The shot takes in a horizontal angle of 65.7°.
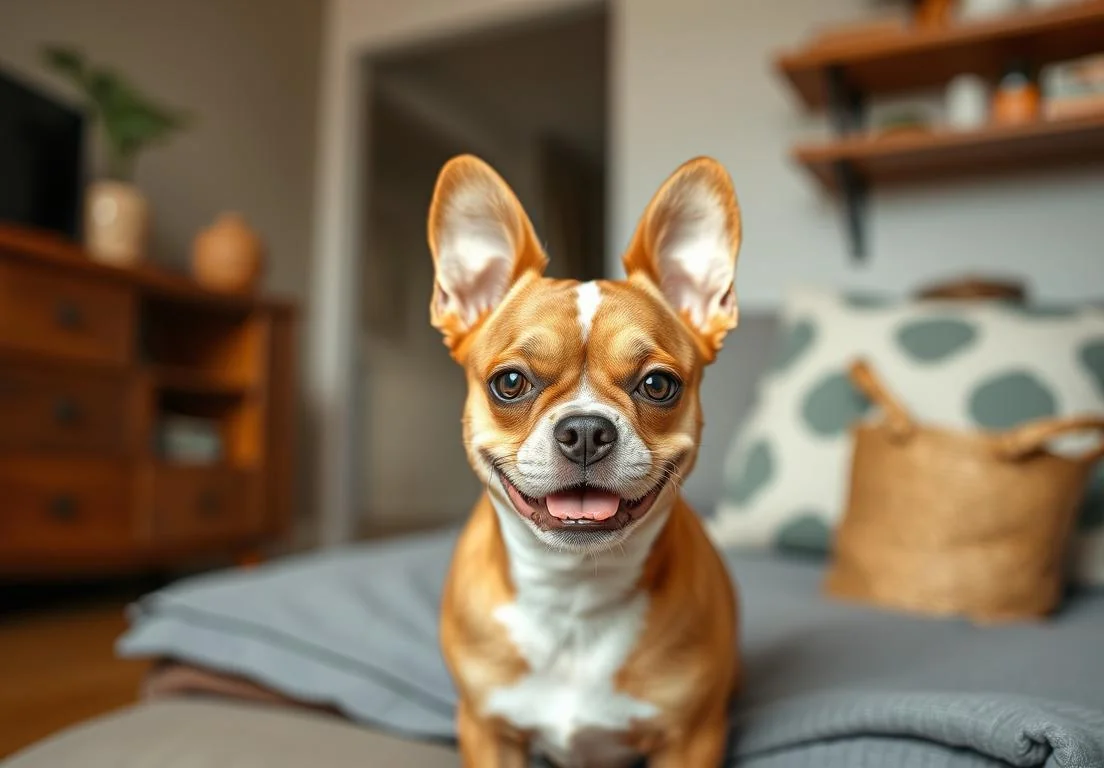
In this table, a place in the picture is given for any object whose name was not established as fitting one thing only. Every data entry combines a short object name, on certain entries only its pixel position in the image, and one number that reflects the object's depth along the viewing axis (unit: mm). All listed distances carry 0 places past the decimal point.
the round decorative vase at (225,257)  2545
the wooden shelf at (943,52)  1772
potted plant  2242
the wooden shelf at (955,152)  1854
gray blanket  570
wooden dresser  1874
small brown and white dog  501
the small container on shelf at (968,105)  1944
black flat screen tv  2057
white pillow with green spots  1188
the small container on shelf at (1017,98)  1862
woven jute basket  998
